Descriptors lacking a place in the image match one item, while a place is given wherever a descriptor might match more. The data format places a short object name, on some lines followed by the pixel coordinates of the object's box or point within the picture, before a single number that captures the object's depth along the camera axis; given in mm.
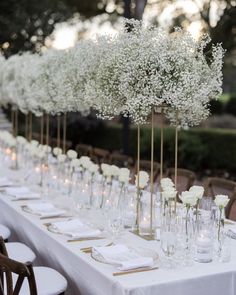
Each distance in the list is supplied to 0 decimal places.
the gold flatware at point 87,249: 3157
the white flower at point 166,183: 3317
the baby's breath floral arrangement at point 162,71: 3318
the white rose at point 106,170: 4246
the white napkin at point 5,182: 5354
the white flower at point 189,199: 3047
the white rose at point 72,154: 5285
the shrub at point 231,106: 20889
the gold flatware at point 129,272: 2759
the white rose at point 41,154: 5668
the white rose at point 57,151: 5781
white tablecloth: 2666
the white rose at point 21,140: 6970
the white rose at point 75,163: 4797
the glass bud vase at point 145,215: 3582
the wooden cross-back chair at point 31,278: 2656
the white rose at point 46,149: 6134
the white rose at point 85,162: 4636
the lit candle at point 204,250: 2975
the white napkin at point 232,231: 3539
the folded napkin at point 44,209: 4070
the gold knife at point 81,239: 3379
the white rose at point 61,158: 5238
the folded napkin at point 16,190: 4858
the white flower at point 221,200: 3039
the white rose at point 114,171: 4313
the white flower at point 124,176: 3994
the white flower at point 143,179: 3734
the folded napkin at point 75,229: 3451
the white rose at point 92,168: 4461
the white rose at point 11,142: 6838
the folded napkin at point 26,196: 4727
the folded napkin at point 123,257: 2830
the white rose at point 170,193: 3150
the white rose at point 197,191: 3107
